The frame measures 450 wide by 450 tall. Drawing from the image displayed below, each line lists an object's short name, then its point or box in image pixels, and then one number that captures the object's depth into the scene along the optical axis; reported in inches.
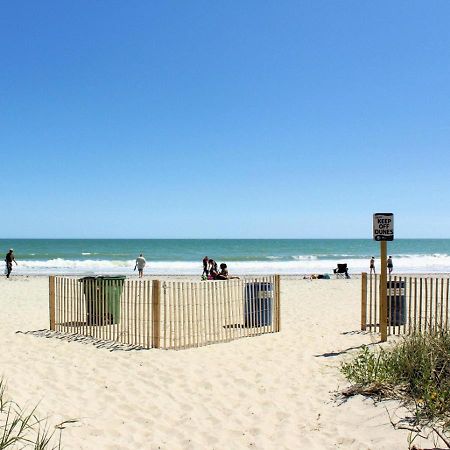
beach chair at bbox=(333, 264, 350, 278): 1223.1
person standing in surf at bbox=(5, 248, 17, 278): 1175.8
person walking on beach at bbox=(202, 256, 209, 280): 1010.8
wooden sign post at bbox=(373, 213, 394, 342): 354.0
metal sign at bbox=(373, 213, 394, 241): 354.0
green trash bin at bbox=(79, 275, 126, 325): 407.5
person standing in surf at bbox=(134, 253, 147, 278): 1212.1
